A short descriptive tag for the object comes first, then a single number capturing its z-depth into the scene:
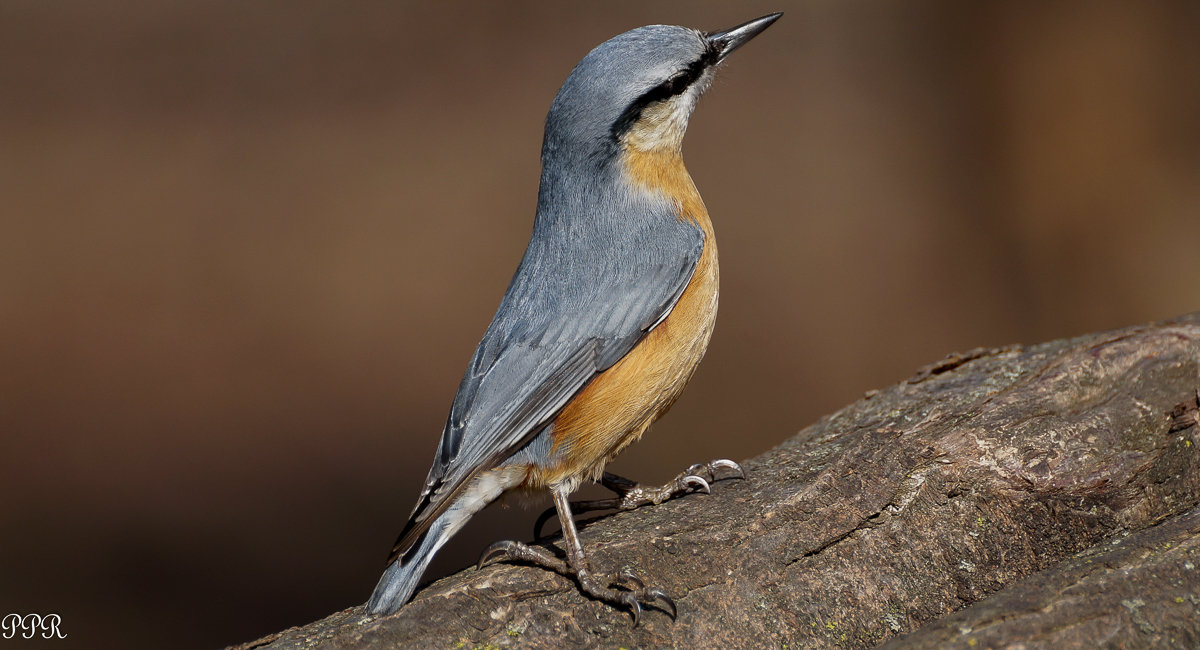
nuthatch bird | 5.20
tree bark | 4.08
